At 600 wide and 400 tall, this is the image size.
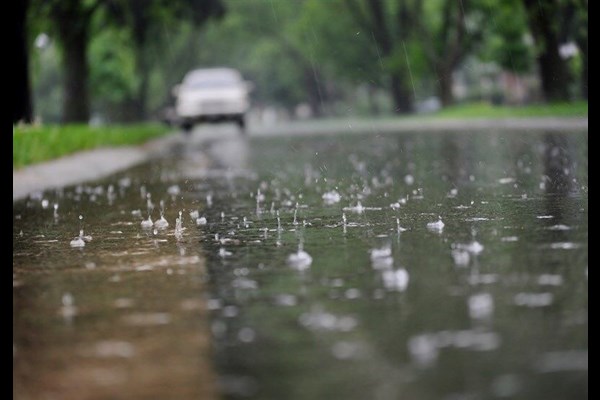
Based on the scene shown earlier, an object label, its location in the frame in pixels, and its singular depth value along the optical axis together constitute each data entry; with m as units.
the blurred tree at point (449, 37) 54.09
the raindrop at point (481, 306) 5.78
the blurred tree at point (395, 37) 63.25
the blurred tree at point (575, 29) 47.06
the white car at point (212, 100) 43.38
